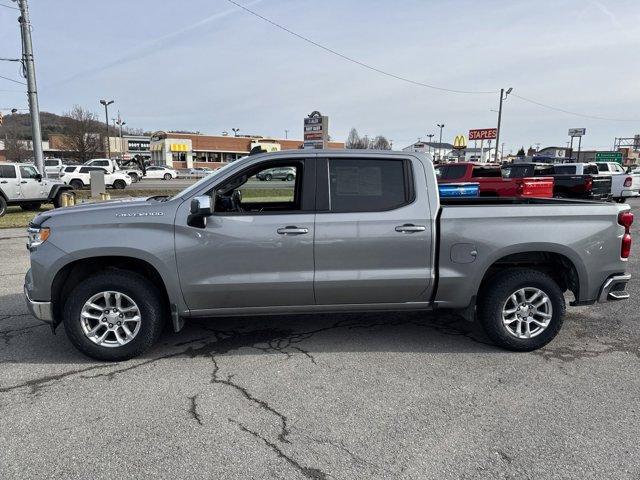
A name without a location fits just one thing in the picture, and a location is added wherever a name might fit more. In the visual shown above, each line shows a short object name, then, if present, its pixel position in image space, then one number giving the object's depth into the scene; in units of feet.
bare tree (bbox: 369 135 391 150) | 357.71
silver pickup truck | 13.06
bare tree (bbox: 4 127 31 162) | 221.66
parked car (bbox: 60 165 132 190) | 92.27
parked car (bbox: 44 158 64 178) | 88.22
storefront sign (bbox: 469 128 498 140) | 209.87
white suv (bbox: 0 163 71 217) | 47.14
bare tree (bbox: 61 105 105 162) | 162.16
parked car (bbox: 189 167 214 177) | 175.77
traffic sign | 177.99
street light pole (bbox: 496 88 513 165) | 143.13
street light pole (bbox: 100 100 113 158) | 163.73
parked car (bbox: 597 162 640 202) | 67.15
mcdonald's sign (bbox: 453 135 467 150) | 181.16
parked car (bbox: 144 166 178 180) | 153.38
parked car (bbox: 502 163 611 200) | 51.83
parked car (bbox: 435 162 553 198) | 45.15
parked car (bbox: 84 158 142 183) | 96.82
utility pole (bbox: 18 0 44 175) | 53.62
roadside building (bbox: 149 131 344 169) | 234.17
